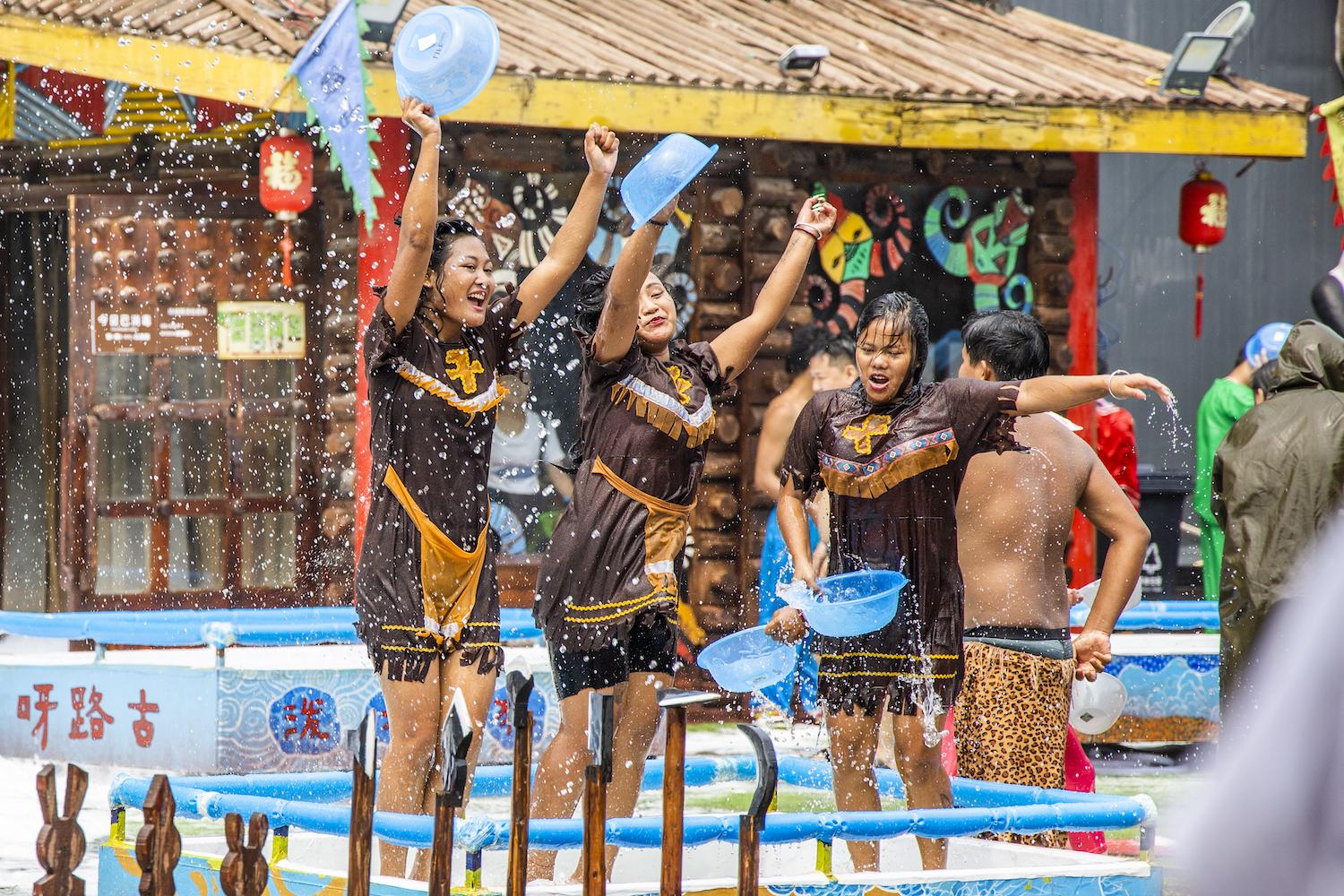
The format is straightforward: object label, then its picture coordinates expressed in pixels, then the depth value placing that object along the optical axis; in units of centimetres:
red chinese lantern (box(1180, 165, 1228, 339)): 2216
